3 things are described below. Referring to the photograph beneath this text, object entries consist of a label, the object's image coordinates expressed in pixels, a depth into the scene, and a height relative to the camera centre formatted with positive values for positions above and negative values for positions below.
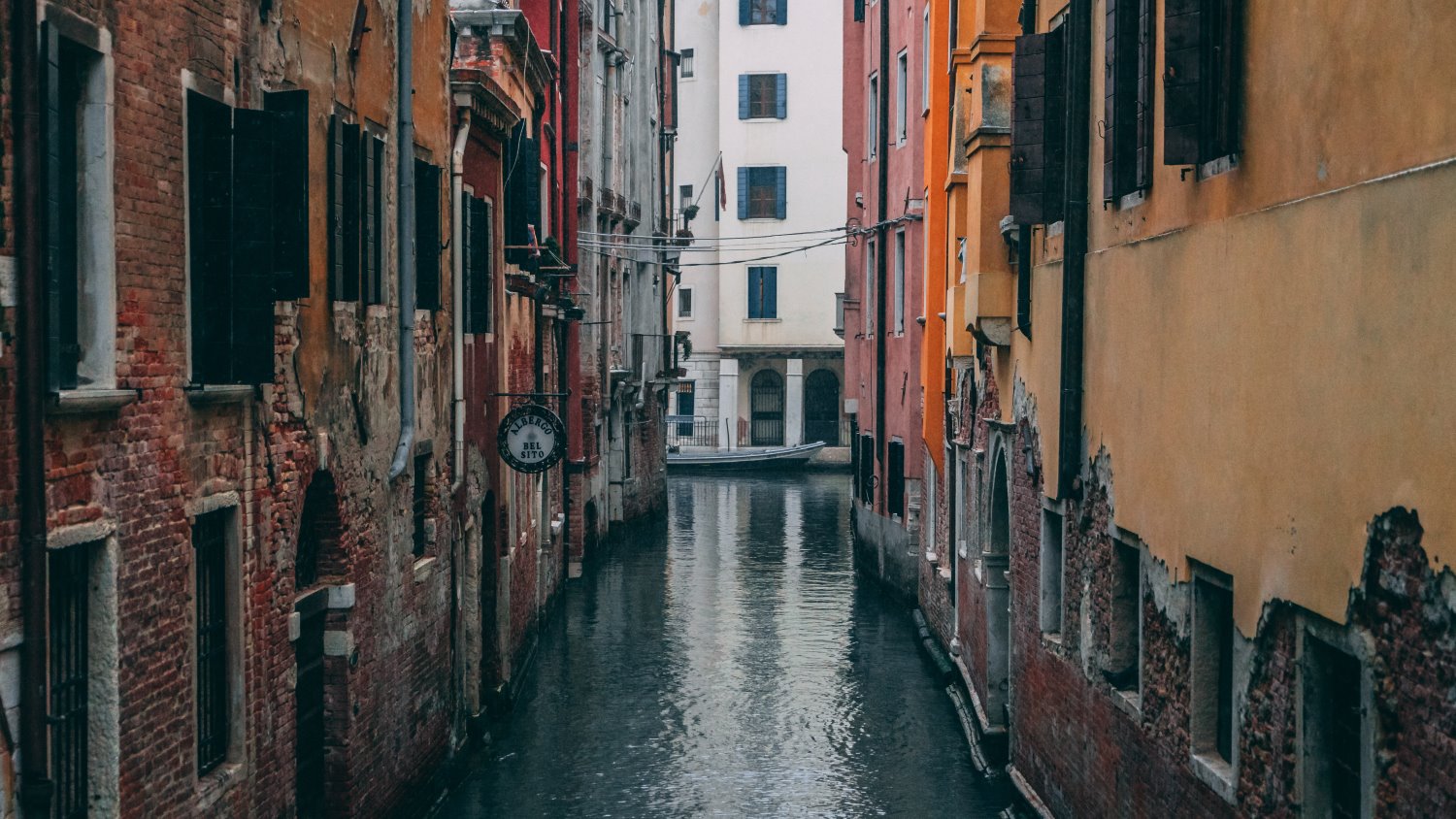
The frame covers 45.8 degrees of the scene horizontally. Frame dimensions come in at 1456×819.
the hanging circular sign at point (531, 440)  17.94 -0.67
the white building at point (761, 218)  54.50 +5.05
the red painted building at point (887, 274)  26.78 +1.81
